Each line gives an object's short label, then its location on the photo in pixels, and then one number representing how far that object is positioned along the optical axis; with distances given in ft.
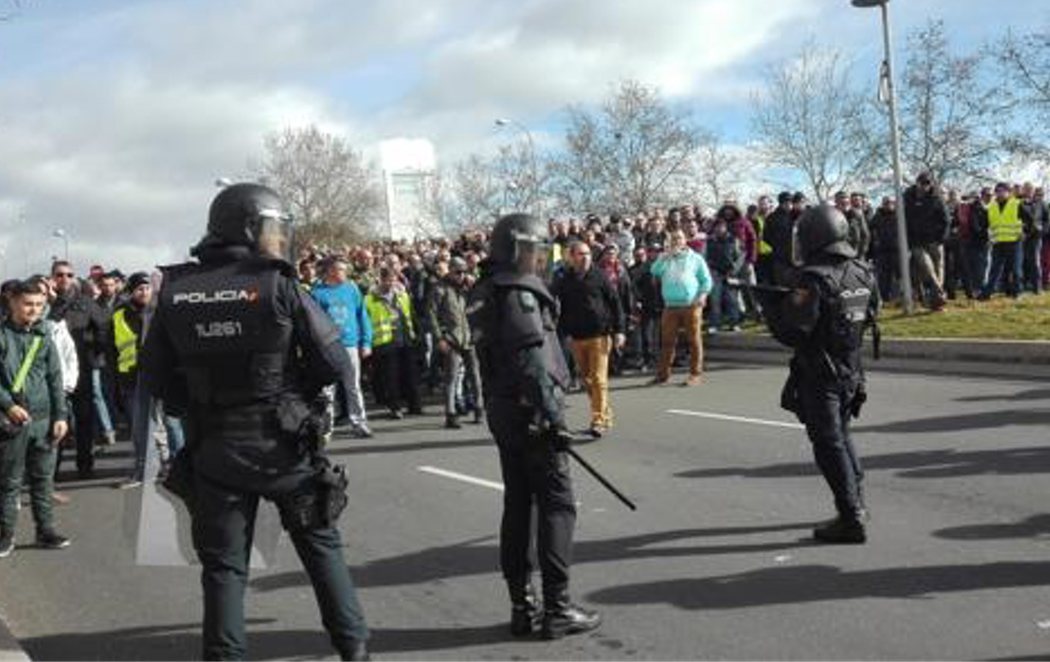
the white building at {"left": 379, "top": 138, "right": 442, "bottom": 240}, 236.06
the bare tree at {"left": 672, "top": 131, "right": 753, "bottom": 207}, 191.11
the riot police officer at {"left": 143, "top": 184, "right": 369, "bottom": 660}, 13.75
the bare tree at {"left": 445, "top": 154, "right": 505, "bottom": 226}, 229.66
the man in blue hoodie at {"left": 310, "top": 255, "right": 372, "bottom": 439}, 39.65
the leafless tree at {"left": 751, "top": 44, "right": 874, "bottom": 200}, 156.35
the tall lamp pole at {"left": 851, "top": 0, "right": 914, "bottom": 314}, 56.03
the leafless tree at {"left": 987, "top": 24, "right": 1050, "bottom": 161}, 106.22
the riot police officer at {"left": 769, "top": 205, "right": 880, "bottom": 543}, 21.54
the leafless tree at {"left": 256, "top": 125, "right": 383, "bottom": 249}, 229.25
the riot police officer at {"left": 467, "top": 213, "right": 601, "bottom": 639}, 17.21
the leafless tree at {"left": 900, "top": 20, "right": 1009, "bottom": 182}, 130.93
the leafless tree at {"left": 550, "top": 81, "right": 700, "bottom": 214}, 197.26
